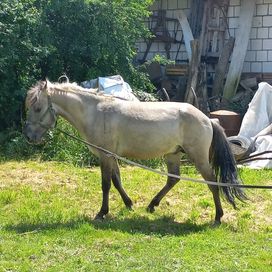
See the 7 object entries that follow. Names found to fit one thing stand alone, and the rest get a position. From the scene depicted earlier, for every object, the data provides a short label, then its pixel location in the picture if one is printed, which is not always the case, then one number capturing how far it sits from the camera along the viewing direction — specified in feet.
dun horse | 23.63
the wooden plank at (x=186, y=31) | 50.60
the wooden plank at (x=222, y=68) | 48.32
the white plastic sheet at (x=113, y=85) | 36.17
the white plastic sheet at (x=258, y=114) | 38.86
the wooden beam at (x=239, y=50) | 48.03
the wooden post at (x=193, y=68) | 45.68
